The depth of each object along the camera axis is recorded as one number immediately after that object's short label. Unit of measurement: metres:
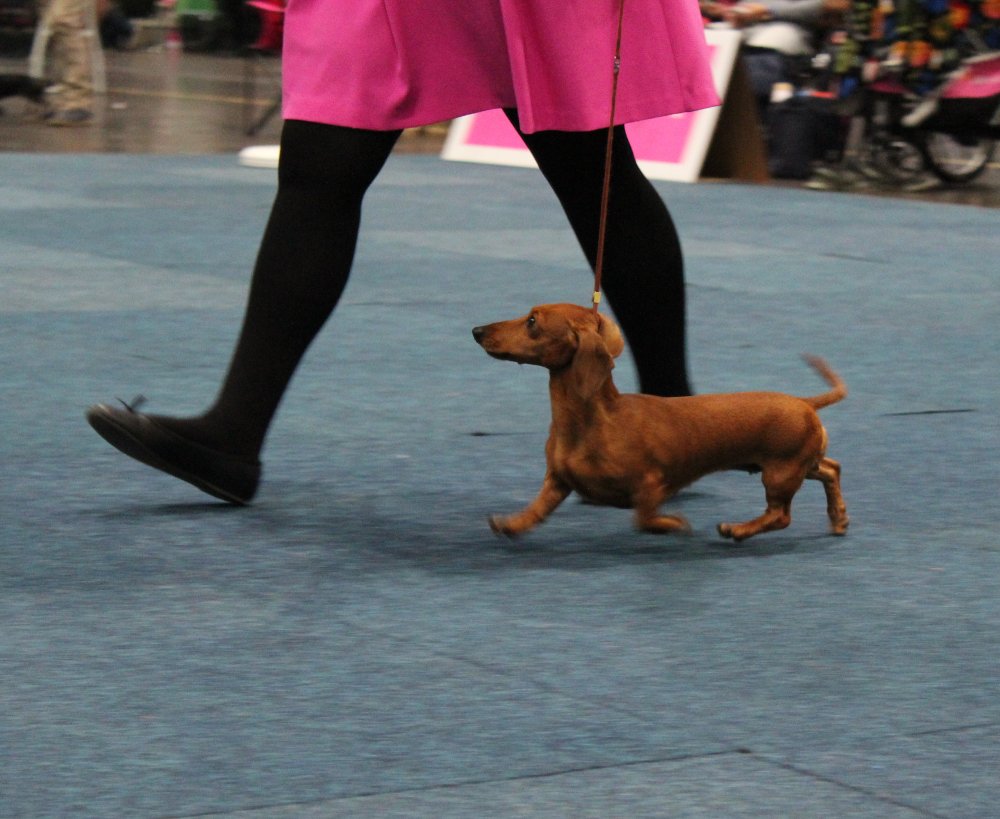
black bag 21.02
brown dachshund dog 5.50
